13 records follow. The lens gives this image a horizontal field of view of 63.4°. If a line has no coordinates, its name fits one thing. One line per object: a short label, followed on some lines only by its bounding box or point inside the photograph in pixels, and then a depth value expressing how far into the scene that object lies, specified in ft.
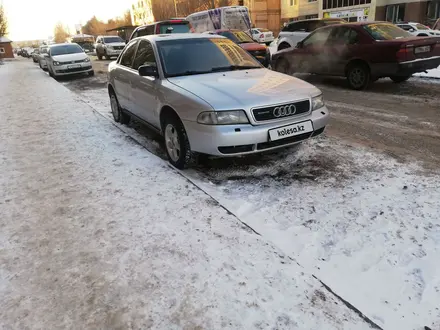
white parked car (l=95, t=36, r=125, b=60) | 83.10
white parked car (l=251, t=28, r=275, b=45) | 100.78
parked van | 68.69
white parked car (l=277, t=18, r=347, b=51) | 46.19
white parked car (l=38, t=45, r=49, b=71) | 69.61
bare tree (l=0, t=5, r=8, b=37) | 170.60
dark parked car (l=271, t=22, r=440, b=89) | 25.95
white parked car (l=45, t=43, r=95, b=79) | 50.29
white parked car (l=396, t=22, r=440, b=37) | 66.67
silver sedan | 12.25
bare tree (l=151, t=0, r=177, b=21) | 162.40
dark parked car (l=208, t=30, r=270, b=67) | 42.78
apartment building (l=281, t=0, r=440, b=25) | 103.71
